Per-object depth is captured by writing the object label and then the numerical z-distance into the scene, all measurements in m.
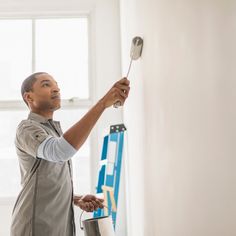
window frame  3.19
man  1.22
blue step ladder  2.42
